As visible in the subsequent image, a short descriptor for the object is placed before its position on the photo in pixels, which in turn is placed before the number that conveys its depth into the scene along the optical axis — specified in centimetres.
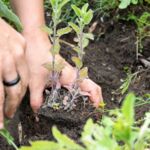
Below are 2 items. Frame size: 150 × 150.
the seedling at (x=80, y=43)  68
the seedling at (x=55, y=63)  69
